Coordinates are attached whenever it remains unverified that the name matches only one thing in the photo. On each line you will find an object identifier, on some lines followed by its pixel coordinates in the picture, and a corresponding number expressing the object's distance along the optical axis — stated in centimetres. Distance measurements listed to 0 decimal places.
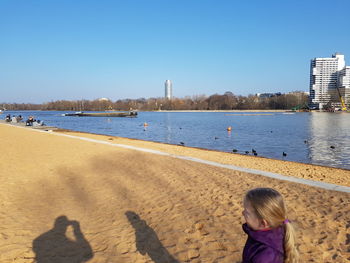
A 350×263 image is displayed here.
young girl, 183
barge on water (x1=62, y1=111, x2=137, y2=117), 9222
